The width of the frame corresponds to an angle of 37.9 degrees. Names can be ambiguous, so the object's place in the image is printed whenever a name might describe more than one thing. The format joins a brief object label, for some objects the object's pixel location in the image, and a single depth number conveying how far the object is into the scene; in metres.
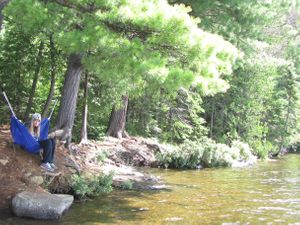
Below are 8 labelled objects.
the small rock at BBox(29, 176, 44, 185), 8.10
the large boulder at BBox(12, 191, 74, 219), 7.15
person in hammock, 8.63
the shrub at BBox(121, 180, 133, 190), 10.31
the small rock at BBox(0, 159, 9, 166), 8.21
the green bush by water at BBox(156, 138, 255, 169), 16.30
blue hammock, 8.41
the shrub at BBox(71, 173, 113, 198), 8.59
